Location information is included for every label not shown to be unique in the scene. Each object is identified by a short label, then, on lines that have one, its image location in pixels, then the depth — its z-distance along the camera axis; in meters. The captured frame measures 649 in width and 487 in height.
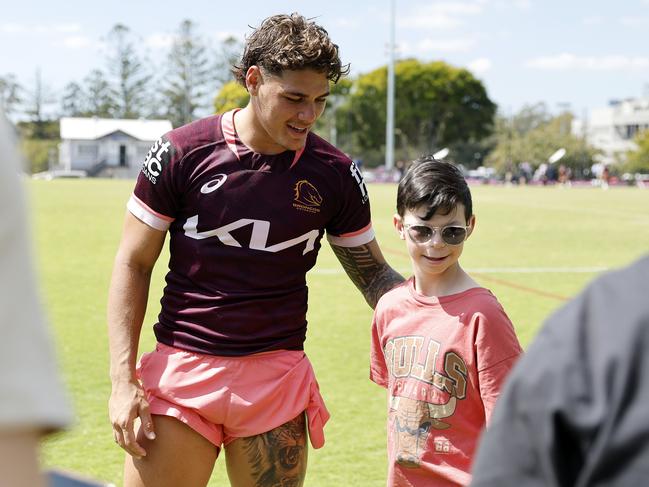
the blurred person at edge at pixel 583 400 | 1.06
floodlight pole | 64.50
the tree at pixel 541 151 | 81.88
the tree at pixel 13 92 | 90.88
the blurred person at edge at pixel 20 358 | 1.02
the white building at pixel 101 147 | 84.00
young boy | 3.09
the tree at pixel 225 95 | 69.18
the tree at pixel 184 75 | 100.19
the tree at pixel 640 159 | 72.56
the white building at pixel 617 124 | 108.81
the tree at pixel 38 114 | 99.38
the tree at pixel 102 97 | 102.06
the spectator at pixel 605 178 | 53.69
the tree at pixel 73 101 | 107.25
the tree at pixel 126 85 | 99.75
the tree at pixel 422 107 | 84.31
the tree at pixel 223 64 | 100.50
